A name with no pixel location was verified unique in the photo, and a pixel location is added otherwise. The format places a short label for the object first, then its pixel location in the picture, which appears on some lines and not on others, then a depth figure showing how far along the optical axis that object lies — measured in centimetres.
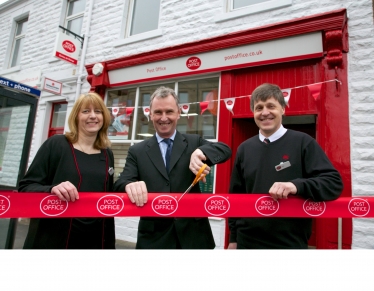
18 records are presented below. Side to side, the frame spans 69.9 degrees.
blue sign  349
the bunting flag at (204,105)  492
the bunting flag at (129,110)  578
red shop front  380
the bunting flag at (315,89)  385
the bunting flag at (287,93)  410
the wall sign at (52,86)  641
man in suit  163
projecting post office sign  632
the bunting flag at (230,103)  457
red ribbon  159
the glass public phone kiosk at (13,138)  363
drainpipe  659
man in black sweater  153
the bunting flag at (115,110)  598
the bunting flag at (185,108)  514
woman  167
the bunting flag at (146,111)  546
